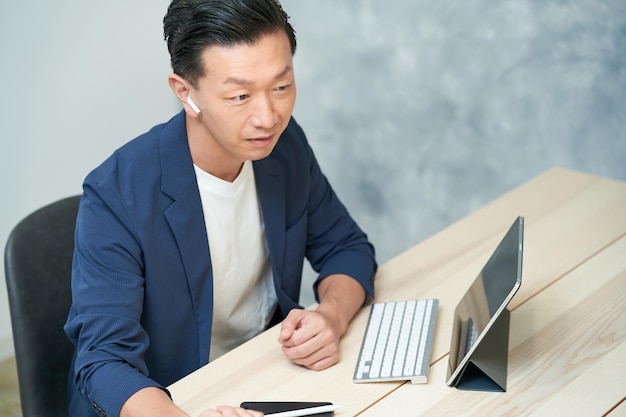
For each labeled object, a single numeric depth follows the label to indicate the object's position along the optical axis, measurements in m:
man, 1.46
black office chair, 1.64
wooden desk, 1.34
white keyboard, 1.42
